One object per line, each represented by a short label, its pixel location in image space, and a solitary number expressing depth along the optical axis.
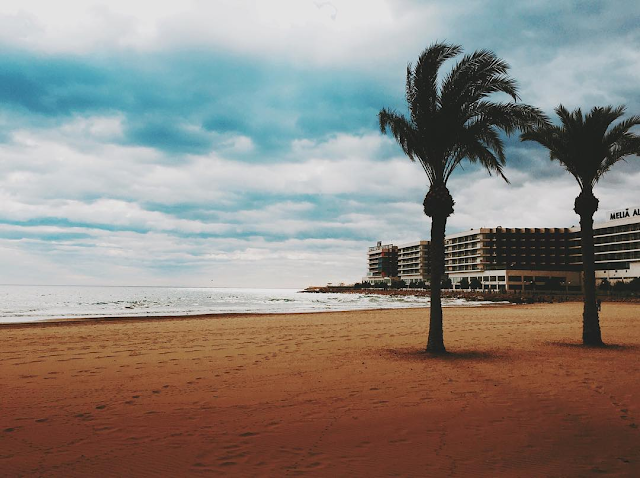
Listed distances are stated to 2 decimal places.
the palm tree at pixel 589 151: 15.06
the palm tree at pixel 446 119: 13.58
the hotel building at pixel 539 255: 108.50
